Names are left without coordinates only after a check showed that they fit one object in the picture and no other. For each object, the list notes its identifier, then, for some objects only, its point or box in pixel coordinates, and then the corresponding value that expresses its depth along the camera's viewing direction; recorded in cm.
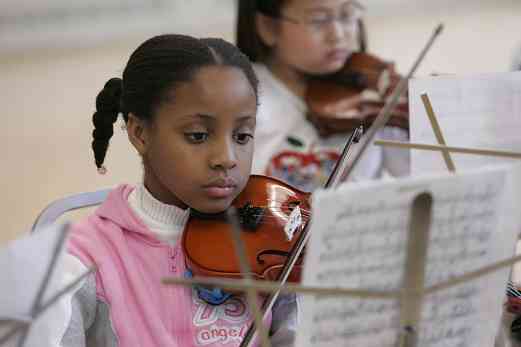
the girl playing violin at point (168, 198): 362
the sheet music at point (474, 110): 365
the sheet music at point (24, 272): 335
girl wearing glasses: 441
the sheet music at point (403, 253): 336
